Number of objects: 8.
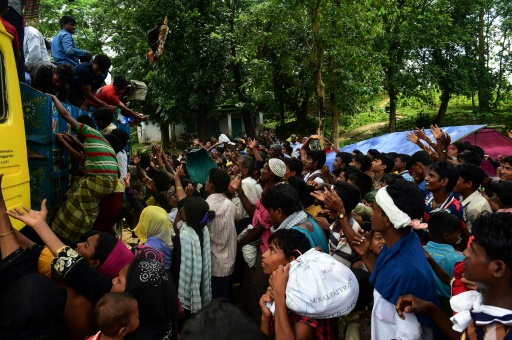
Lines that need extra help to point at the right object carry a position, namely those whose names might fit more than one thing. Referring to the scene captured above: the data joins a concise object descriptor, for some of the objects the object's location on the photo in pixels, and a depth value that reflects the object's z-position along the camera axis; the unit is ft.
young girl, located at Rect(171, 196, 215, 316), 11.95
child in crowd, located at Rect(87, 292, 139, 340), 6.76
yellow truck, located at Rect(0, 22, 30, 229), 9.91
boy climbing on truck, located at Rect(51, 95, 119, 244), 12.88
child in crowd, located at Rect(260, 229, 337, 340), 7.42
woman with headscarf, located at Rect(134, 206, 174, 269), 12.01
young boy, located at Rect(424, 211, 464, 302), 9.42
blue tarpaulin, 32.22
